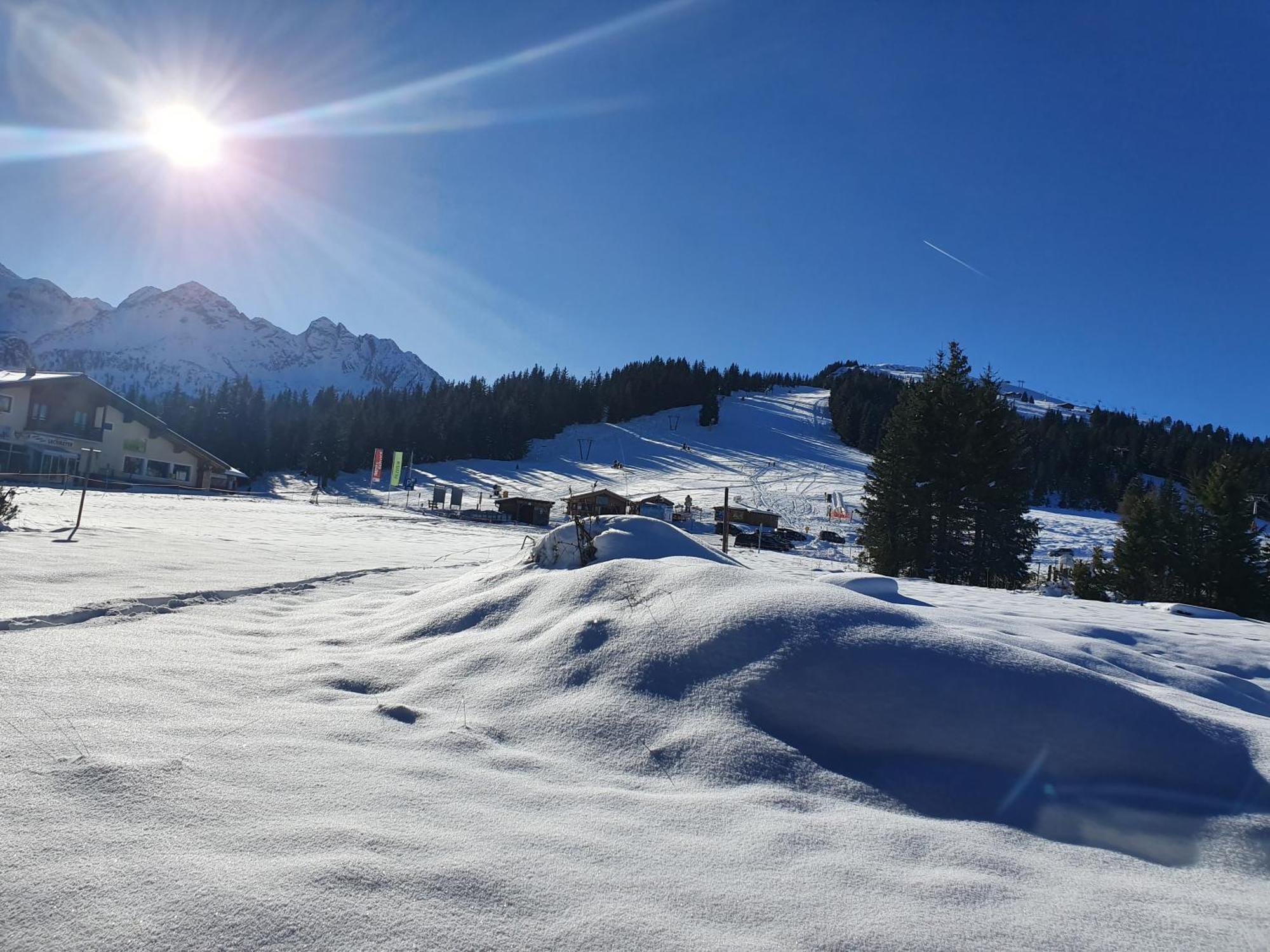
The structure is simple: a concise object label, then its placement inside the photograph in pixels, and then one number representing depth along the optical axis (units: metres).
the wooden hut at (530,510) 42.12
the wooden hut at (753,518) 46.81
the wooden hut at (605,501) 46.55
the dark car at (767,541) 34.47
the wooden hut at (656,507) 48.03
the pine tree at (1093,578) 16.51
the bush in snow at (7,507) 9.09
